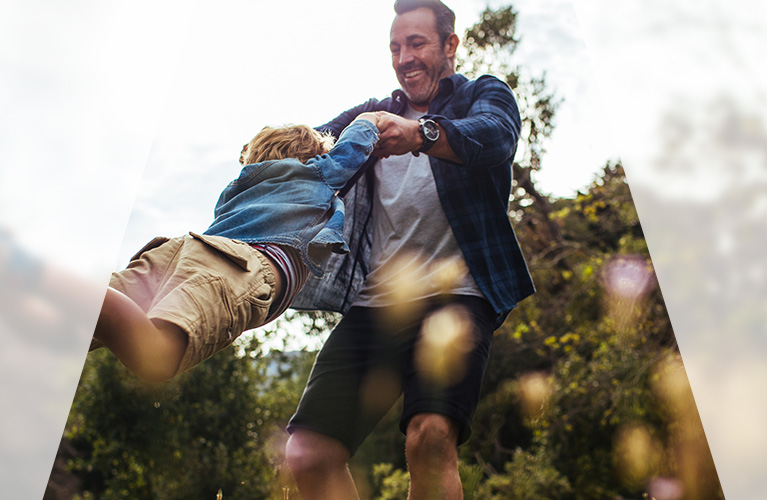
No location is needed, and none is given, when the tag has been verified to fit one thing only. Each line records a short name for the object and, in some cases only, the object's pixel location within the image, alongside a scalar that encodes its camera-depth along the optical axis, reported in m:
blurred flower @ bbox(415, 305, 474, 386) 1.71
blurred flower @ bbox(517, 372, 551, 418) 7.12
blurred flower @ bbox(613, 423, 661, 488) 6.40
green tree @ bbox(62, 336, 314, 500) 6.89
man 1.70
